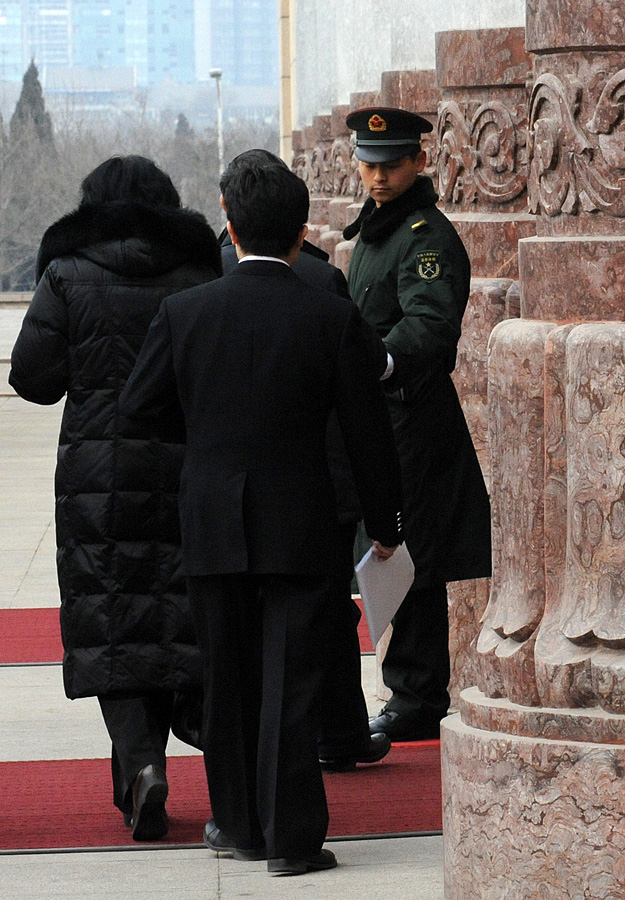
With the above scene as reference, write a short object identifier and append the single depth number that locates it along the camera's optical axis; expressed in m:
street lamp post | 126.81
